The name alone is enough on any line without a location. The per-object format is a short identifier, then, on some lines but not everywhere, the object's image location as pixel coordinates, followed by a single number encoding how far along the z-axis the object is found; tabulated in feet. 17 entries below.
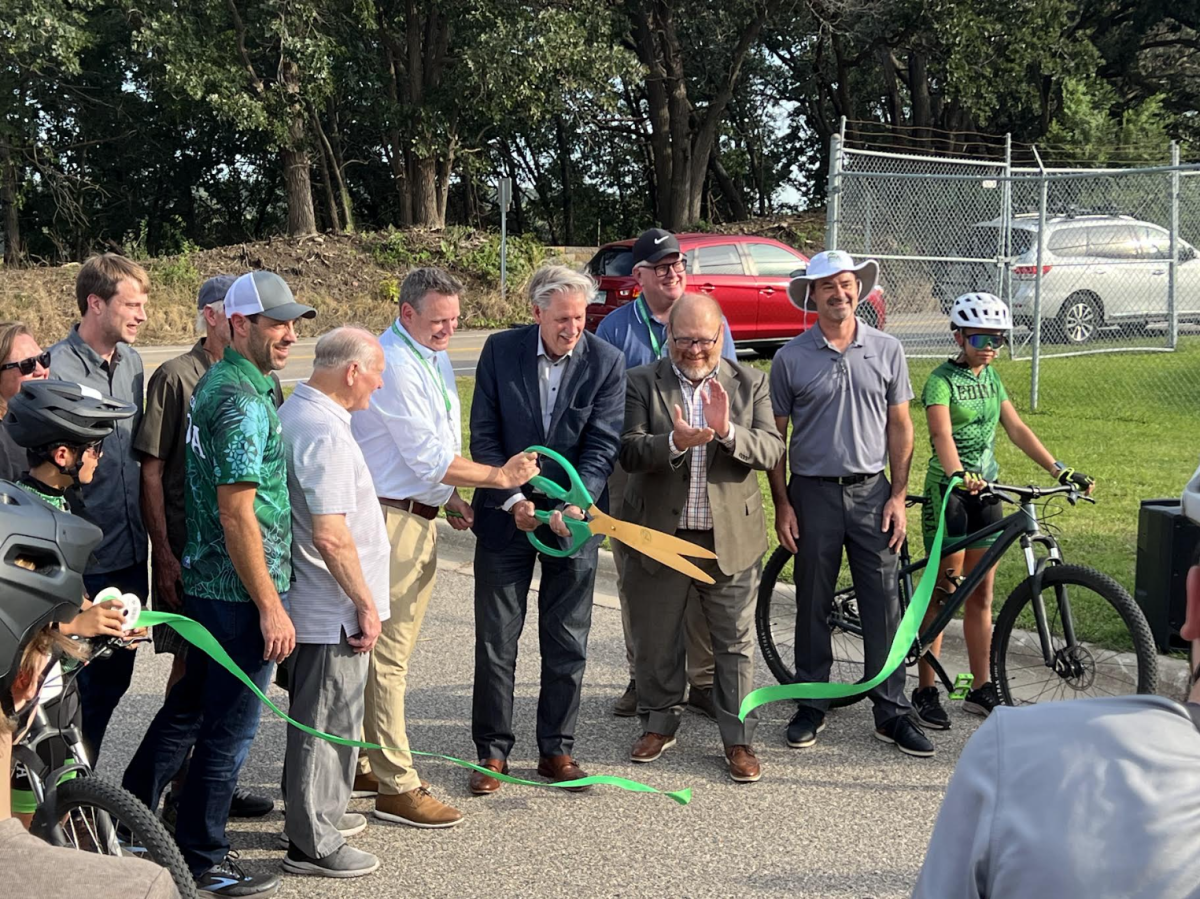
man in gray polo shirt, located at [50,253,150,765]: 15.30
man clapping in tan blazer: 17.28
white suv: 46.55
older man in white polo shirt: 13.64
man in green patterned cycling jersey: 12.76
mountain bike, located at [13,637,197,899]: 11.25
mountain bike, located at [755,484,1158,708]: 16.80
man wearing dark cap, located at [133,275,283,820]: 15.75
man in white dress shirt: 15.76
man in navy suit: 16.96
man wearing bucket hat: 17.95
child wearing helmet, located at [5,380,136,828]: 12.15
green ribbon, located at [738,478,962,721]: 17.52
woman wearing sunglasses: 15.64
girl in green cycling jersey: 18.13
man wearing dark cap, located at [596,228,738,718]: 19.70
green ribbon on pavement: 12.34
